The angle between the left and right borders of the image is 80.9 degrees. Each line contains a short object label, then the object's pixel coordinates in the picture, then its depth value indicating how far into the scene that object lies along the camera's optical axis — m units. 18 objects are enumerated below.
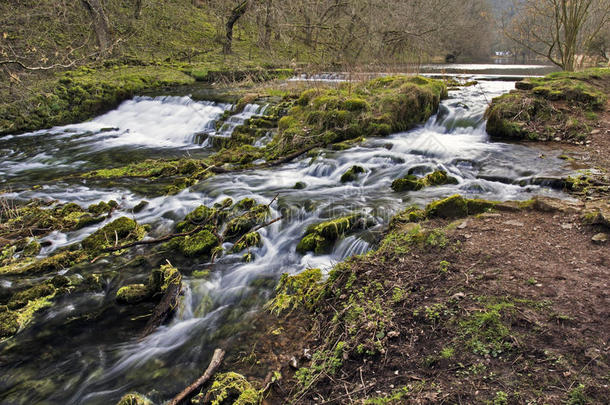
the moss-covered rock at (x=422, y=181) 6.64
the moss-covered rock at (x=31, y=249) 5.38
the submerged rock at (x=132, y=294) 4.28
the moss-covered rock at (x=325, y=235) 5.05
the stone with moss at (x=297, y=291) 3.91
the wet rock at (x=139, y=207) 6.76
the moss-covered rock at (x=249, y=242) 5.35
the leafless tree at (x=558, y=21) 12.03
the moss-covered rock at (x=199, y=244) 5.23
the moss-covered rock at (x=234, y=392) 2.69
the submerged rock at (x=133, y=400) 2.74
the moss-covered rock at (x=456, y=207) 4.88
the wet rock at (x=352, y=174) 7.50
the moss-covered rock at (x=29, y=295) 4.21
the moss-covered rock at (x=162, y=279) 4.36
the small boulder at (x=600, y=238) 3.64
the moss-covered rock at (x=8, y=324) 3.84
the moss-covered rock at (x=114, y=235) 5.46
